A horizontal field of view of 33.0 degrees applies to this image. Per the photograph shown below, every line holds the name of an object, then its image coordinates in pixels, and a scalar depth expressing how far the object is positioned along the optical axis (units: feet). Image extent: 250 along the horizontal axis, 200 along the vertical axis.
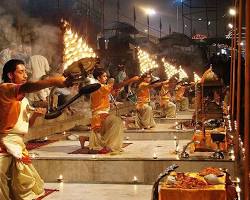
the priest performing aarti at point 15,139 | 17.67
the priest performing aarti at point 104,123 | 34.47
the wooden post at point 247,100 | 13.52
